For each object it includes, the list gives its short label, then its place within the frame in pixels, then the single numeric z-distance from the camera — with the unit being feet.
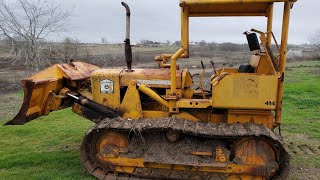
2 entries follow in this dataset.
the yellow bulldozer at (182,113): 18.16
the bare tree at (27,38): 66.66
